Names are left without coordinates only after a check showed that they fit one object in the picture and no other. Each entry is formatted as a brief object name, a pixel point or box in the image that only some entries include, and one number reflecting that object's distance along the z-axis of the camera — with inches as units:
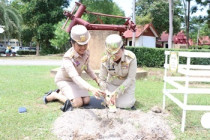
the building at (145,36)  1052.2
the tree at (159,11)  975.6
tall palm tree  803.4
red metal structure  264.8
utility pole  599.7
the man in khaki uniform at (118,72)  120.7
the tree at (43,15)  967.5
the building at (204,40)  1827.3
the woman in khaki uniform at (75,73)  125.2
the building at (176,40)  1453.0
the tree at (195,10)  738.7
